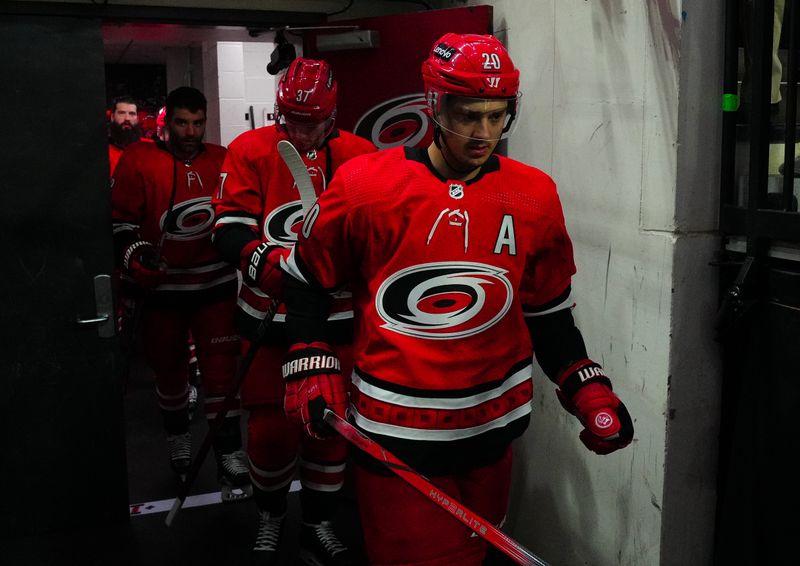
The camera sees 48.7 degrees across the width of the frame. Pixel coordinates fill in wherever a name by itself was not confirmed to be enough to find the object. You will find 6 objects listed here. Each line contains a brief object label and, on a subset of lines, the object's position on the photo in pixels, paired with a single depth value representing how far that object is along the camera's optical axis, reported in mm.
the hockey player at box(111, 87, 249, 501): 3635
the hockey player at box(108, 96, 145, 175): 5438
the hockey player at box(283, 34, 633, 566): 1873
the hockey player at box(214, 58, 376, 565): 2846
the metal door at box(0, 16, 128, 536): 3076
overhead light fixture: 3213
